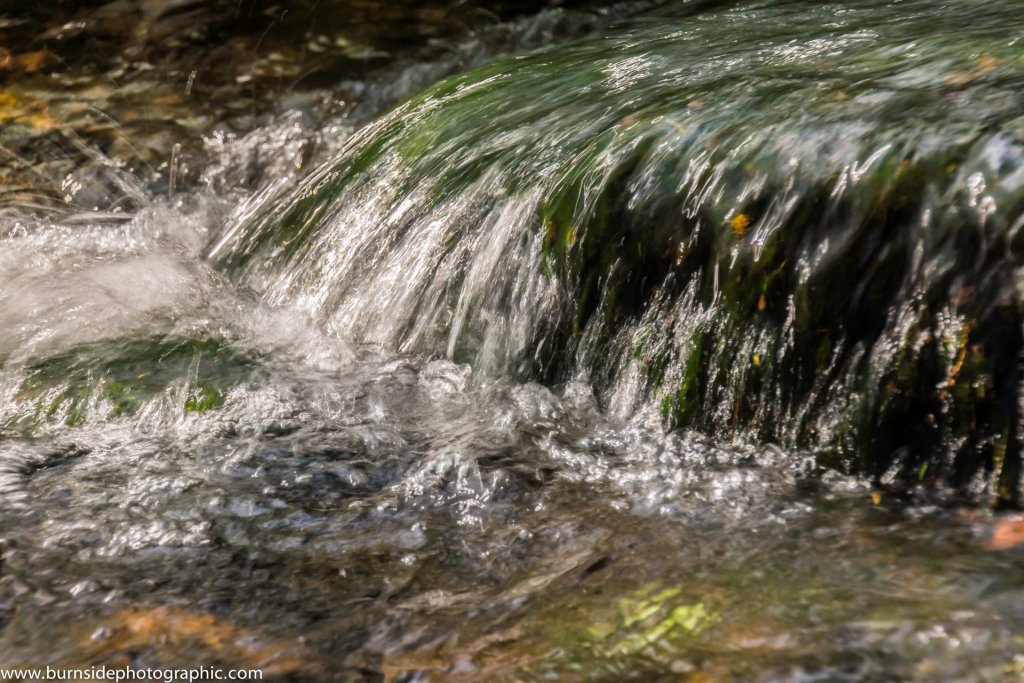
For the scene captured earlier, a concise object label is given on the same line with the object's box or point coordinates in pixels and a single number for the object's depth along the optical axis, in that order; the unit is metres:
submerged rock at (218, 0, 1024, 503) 4.55
